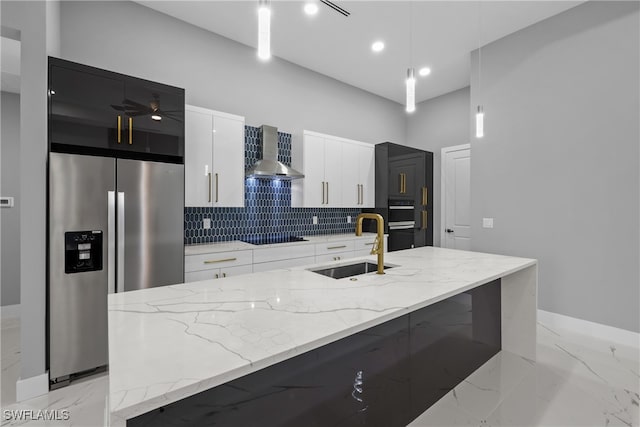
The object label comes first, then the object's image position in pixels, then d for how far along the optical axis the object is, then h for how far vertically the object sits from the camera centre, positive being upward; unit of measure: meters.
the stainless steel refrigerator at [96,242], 2.04 -0.22
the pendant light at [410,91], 1.99 +0.84
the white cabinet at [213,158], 2.94 +0.57
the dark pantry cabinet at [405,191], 4.52 +0.36
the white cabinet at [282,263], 3.08 -0.56
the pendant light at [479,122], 2.47 +0.77
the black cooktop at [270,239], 3.51 -0.33
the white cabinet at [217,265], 2.65 -0.49
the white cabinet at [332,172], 3.89 +0.59
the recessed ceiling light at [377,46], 3.59 +2.08
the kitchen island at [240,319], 0.71 -0.39
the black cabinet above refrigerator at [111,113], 2.08 +0.77
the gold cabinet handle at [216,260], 2.76 -0.45
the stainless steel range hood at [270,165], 3.31 +0.56
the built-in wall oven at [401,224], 4.50 -0.18
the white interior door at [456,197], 4.73 +0.26
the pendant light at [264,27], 1.31 +0.83
